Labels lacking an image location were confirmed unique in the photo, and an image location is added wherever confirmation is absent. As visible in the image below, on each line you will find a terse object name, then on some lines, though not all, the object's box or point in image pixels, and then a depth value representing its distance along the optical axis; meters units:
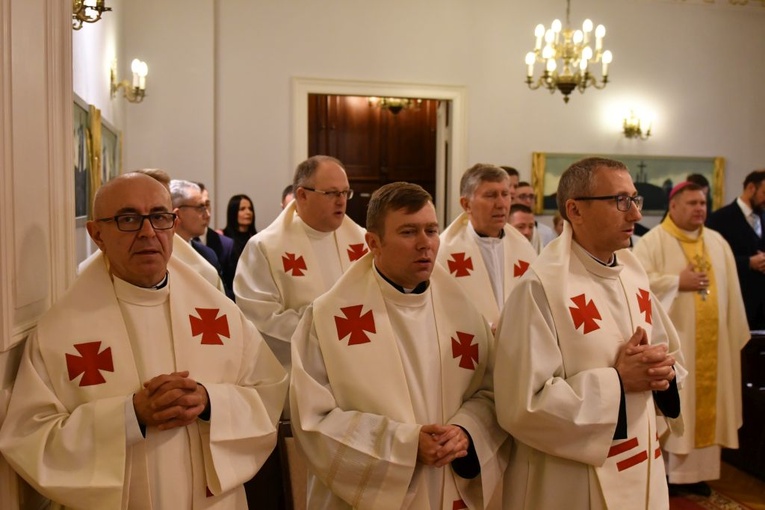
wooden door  11.64
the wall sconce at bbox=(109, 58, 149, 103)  7.10
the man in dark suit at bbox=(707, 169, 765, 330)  5.93
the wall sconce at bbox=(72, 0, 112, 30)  4.25
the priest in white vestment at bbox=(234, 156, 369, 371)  4.03
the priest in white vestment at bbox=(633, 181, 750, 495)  5.15
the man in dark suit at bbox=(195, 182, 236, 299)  6.42
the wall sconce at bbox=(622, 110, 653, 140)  9.99
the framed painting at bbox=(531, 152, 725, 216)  9.89
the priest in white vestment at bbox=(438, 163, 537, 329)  4.34
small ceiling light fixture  10.89
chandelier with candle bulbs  8.37
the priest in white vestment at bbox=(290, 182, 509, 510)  2.42
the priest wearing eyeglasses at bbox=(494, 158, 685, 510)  2.52
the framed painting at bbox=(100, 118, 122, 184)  6.29
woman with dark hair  7.44
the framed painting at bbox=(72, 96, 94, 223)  4.92
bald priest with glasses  2.14
